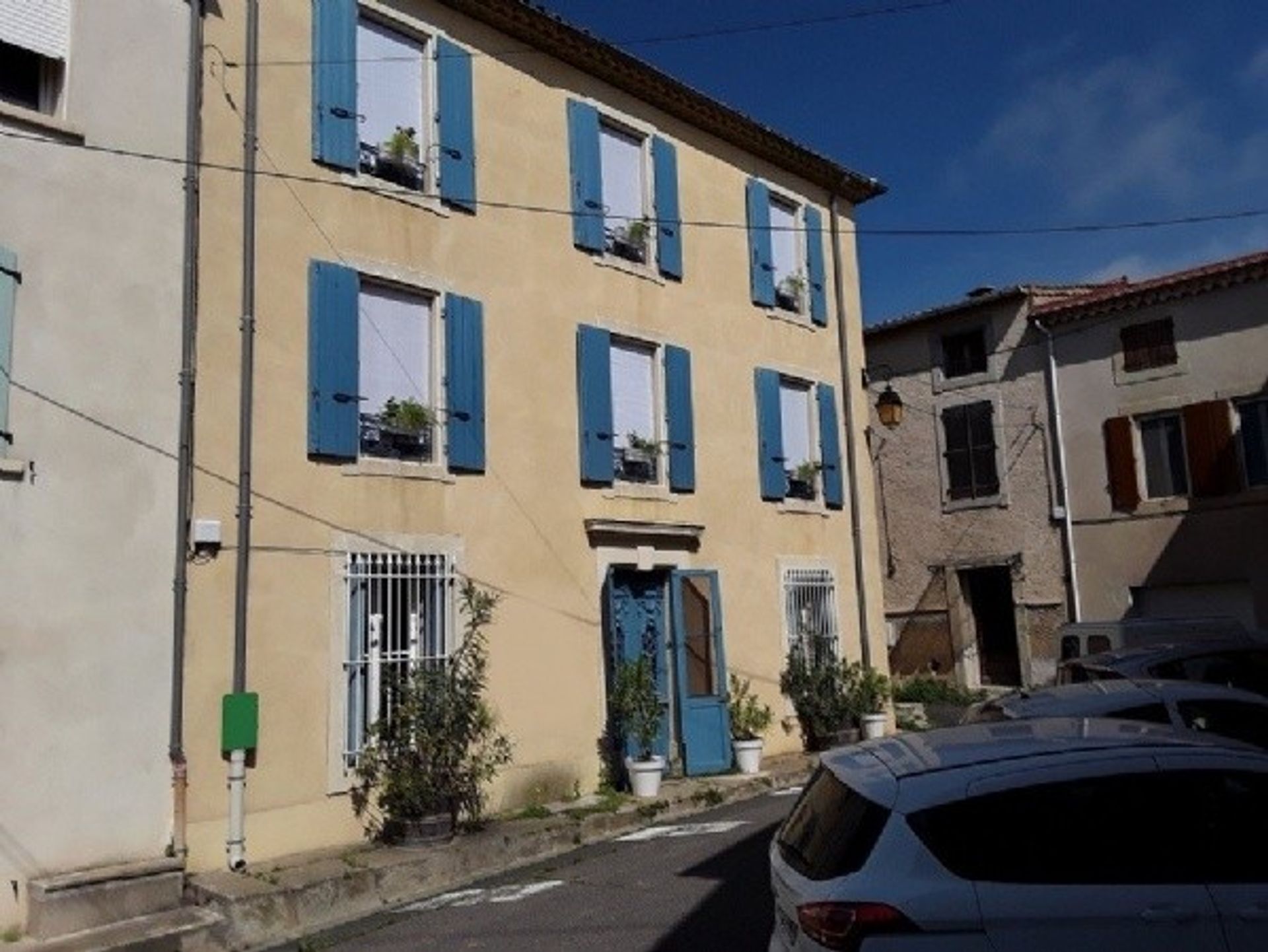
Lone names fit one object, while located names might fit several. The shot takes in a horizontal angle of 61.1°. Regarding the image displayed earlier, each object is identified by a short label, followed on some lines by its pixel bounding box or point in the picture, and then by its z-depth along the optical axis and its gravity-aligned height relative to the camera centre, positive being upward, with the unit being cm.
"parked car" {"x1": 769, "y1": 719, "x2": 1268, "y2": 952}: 377 -92
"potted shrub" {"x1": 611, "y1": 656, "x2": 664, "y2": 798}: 1094 -102
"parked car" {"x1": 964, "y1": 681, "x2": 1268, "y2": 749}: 684 -69
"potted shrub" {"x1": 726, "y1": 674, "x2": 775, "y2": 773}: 1226 -127
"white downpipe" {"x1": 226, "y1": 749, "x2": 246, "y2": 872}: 820 -136
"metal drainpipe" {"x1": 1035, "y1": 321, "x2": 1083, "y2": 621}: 2105 +241
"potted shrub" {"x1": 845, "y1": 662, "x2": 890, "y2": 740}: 1392 -115
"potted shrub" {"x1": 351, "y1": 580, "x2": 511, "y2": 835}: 891 -105
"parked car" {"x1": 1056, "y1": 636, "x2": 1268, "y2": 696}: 920 -57
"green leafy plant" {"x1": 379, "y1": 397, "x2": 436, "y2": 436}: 996 +197
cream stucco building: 900 +233
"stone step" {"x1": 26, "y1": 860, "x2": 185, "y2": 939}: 698 -171
